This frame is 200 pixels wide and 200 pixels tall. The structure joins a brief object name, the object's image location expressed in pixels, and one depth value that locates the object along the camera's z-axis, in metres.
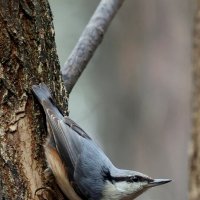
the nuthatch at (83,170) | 6.71
